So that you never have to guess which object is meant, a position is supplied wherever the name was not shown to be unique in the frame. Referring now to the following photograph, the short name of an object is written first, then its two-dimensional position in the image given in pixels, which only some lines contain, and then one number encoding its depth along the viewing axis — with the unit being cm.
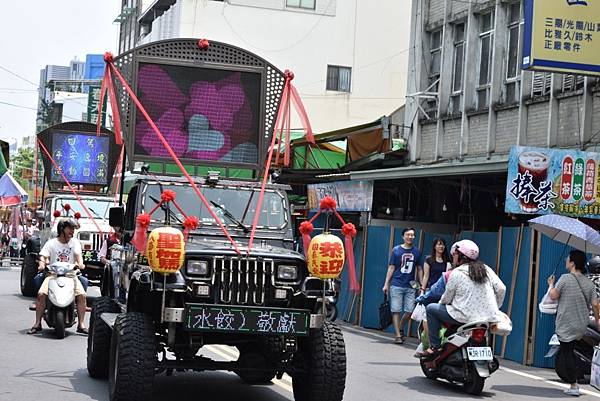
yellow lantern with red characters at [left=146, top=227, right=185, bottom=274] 912
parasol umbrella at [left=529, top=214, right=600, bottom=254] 1354
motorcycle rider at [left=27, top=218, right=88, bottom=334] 1534
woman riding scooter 1238
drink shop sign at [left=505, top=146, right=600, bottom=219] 1662
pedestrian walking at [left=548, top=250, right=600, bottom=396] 1277
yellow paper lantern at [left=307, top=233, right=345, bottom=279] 952
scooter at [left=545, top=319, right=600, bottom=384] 1296
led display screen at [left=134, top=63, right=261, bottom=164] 1193
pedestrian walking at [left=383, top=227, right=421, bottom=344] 1784
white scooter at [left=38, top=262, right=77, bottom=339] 1518
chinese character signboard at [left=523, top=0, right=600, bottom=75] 1661
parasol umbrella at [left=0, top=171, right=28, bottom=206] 3650
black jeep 932
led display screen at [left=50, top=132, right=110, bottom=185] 2658
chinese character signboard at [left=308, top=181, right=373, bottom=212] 2459
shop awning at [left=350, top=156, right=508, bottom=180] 1817
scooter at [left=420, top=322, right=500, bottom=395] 1218
